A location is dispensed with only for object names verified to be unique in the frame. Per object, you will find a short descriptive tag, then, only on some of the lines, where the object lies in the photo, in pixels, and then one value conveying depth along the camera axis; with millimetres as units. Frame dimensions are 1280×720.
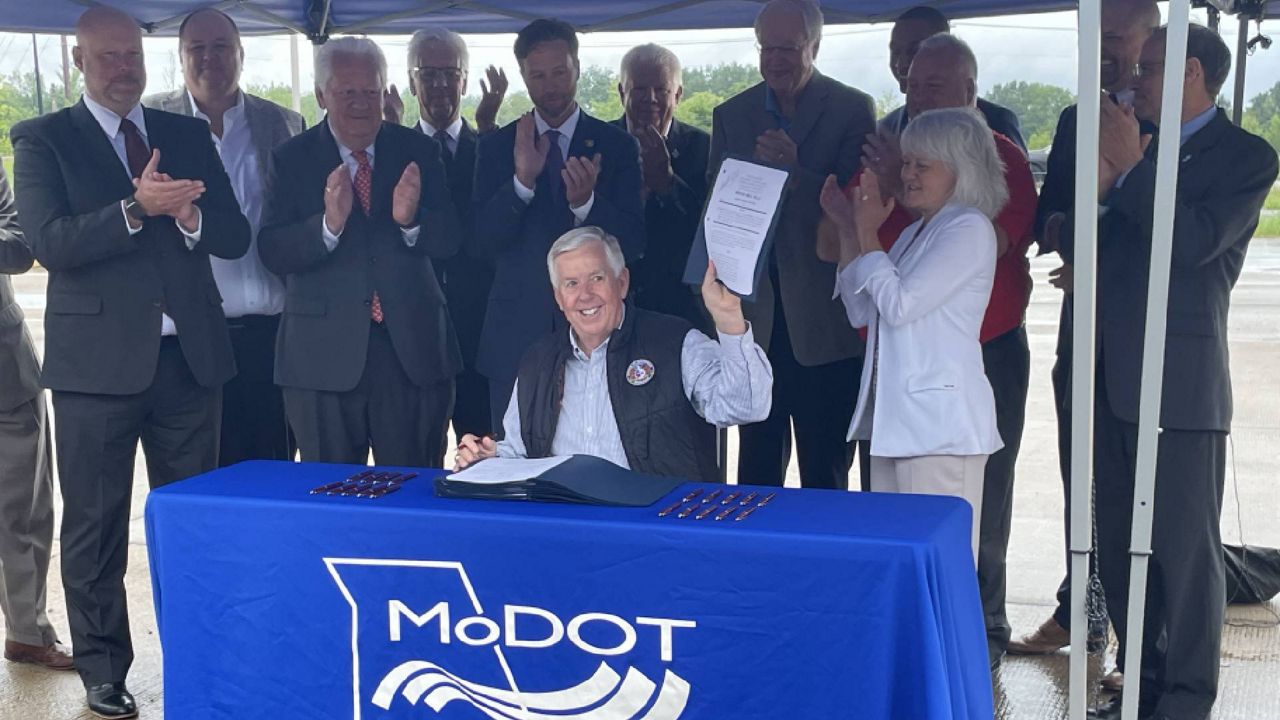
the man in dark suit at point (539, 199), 3756
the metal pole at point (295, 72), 7639
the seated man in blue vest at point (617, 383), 2731
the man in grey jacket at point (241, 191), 3963
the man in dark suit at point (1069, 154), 3514
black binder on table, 2281
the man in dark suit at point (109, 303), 3301
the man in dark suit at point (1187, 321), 2916
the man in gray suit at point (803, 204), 3801
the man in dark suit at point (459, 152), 4348
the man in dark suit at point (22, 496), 3715
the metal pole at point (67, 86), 18242
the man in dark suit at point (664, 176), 4160
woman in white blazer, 2957
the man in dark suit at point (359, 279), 3648
